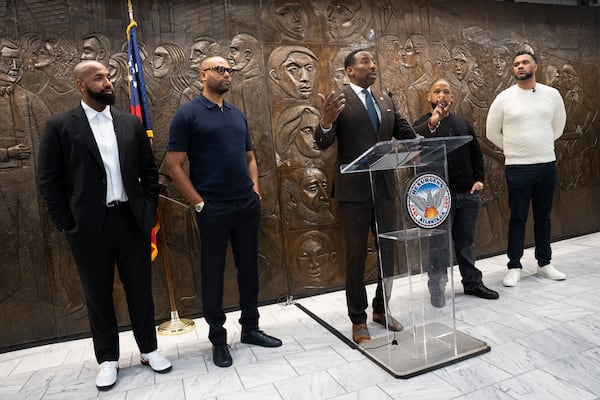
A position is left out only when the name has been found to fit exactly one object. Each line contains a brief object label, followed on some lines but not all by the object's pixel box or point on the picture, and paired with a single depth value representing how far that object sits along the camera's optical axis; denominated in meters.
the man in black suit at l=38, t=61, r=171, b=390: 2.22
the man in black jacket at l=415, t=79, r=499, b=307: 3.12
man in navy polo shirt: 2.45
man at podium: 2.52
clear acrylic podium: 2.12
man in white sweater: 3.45
